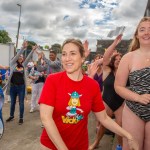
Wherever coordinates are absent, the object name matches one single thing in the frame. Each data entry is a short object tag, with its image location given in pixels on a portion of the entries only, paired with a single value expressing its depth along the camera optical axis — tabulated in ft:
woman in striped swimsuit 4.95
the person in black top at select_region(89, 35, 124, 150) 8.56
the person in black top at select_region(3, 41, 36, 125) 13.93
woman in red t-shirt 4.08
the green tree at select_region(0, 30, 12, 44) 136.70
